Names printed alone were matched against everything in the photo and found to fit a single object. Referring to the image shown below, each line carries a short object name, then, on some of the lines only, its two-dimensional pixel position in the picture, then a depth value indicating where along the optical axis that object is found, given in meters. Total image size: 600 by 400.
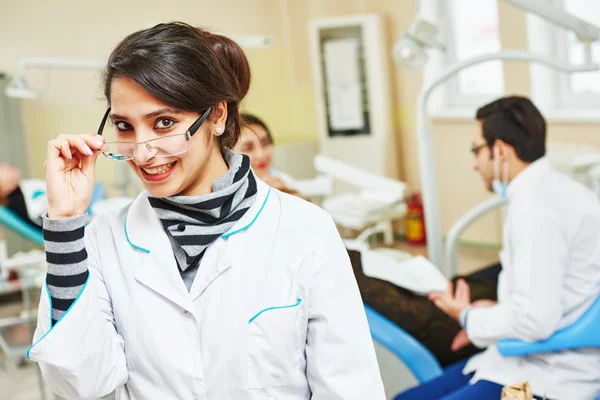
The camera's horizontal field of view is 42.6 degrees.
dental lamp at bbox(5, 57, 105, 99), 3.66
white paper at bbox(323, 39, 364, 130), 6.34
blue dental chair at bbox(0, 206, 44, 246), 3.96
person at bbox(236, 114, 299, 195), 3.06
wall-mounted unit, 6.20
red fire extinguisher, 6.12
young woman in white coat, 1.17
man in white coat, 2.09
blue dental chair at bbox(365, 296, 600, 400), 2.49
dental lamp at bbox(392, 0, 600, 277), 2.46
